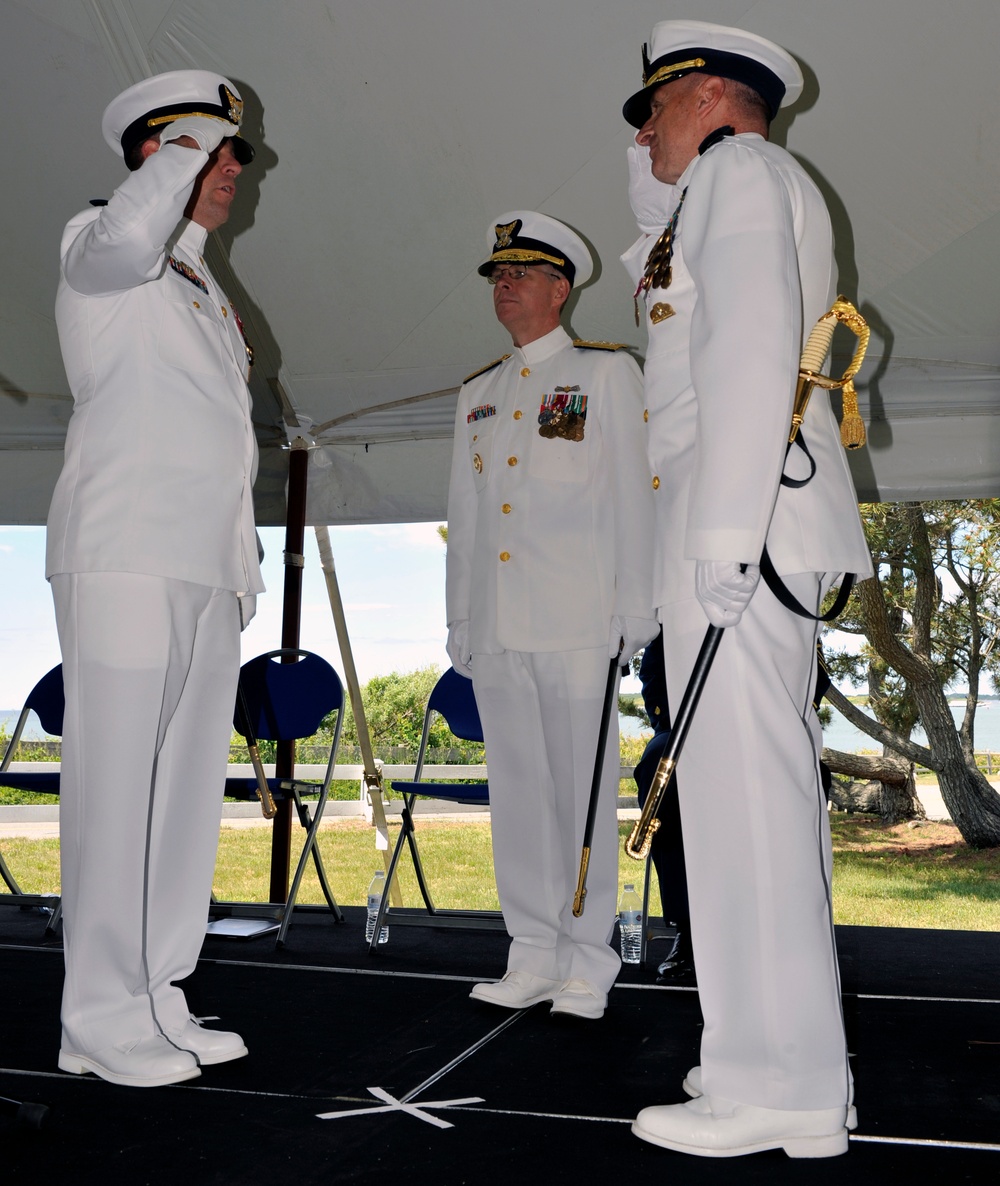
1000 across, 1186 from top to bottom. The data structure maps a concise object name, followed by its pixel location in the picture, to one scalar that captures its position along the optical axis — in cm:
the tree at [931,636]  940
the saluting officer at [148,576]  201
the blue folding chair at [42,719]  440
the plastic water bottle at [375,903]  381
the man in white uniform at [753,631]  161
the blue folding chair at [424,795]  399
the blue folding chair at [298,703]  410
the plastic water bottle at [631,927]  349
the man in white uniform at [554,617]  269
